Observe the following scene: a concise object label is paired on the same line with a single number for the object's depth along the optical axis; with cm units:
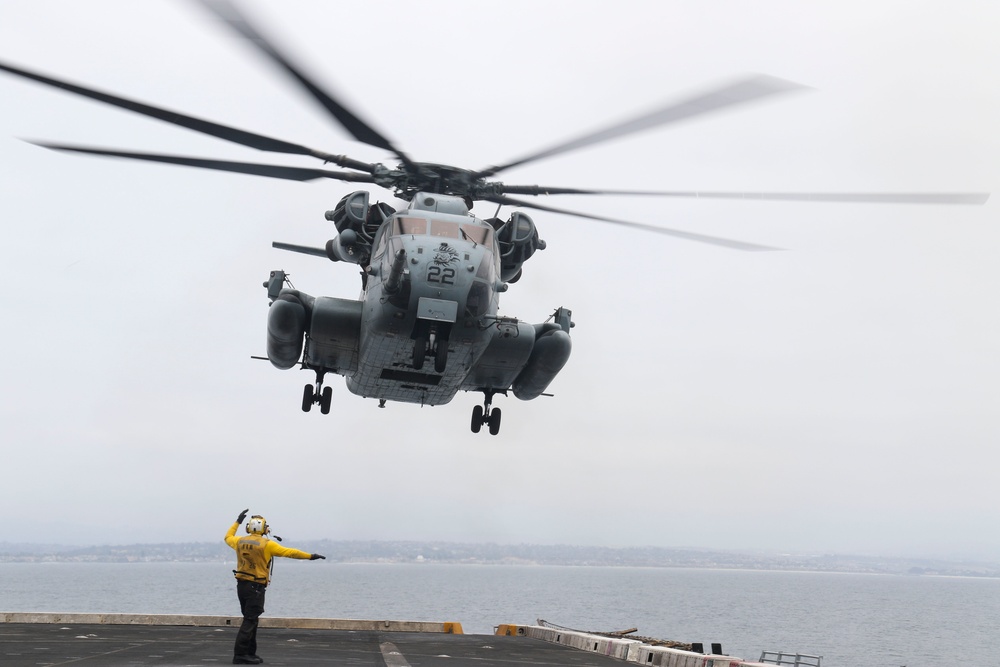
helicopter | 1681
